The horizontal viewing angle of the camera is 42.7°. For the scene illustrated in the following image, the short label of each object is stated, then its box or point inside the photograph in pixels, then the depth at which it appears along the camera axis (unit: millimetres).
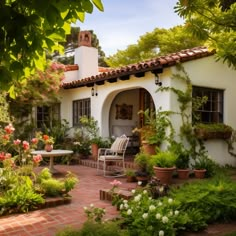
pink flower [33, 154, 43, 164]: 6389
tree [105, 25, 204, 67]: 20969
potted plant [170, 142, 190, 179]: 8008
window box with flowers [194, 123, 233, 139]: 8914
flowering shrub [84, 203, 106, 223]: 4559
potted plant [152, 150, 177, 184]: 7078
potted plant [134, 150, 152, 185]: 7551
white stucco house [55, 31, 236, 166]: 8891
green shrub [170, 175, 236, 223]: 4957
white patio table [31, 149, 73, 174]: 9094
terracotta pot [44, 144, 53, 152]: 9375
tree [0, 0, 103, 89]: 1597
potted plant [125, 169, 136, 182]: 7958
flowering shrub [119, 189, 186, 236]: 4184
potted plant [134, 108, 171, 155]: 8648
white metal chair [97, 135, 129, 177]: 9234
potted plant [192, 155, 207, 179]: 8055
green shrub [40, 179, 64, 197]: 6293
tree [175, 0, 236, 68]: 4984
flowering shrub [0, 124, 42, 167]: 6219
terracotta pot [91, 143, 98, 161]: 11578
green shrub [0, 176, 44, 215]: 5582
